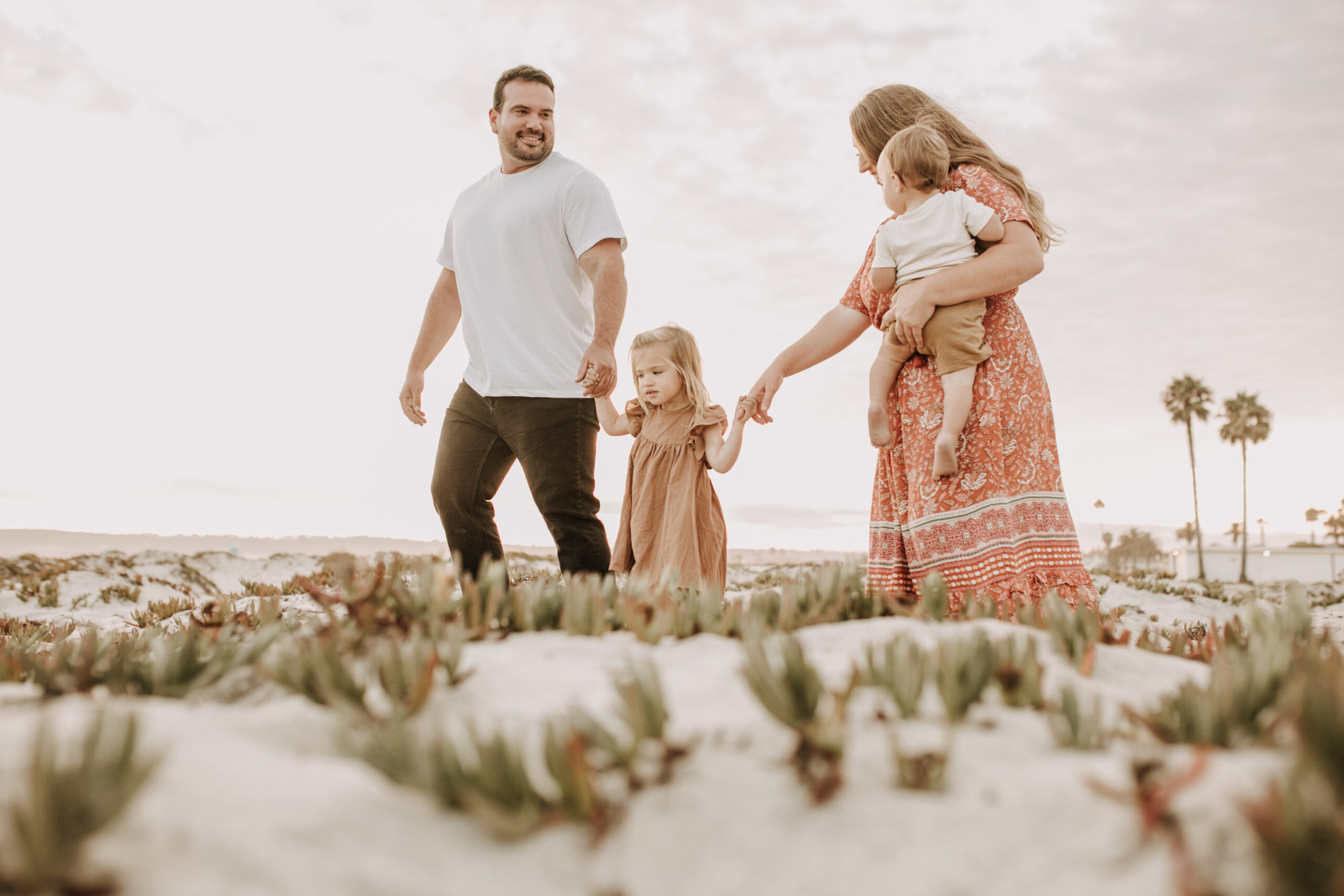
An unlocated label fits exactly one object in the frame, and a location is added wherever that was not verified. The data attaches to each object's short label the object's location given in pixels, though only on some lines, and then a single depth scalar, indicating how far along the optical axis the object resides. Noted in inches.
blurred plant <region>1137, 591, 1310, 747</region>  52.5
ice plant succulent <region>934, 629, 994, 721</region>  57.8
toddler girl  218.1
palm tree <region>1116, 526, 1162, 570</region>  3528.5
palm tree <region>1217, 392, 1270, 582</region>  1919.3
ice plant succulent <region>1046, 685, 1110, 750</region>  54.7
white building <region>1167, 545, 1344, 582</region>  2063.2
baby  145.2
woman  141.0
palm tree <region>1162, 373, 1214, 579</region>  1830.7
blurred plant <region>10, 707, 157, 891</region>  36.5
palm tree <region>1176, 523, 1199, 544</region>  3853.3
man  193.6
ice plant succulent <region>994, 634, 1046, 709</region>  62.2
